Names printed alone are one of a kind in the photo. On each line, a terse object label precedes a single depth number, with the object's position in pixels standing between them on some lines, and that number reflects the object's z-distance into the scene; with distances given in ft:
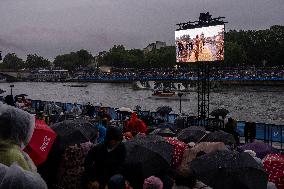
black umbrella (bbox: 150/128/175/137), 42.85
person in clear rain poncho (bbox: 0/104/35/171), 13.82
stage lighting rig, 82.97
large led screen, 83.56
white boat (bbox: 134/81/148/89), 339.94
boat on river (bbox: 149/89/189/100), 233.62
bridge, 570.29
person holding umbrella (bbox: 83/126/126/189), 20.58
